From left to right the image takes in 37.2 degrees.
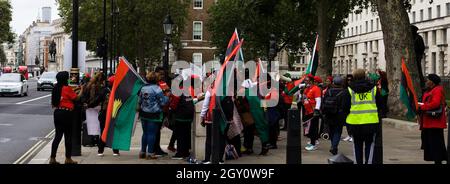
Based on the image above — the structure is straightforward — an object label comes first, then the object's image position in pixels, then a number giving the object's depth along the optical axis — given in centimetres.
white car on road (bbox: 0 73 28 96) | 3909
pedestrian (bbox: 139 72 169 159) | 1193
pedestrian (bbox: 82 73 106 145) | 1316
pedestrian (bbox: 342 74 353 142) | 1406
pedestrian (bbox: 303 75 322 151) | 1392
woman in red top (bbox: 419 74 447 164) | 1080
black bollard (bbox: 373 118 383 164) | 970
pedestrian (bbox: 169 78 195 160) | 1200
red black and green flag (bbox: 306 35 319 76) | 1623
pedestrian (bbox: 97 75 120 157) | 1289
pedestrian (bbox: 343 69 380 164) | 998
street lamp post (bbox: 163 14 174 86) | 2547
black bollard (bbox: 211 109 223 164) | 1040
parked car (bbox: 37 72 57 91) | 5206
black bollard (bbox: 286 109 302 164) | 880
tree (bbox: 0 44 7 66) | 16510
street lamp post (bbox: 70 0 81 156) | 1259
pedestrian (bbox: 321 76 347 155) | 1292
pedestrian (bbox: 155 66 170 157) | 1246
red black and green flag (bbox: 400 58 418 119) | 1172
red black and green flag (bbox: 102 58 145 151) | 1190
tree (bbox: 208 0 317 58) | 5944
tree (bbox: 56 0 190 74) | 5819
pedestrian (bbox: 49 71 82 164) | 1105
